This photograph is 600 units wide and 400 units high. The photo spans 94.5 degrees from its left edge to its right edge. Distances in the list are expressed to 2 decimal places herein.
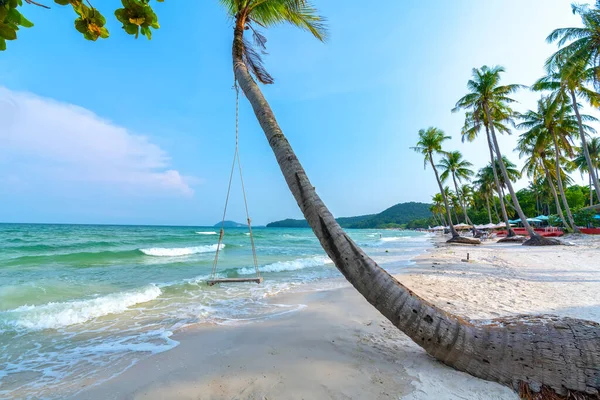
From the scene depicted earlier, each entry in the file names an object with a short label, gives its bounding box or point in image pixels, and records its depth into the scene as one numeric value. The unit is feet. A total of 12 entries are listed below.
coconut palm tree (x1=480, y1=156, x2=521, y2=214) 109.94
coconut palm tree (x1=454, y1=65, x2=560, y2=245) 57.62
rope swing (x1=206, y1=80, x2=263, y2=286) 18.71
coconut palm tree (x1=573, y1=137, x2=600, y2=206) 95.09
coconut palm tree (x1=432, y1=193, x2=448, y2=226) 173.06
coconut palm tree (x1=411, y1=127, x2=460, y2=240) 80.38
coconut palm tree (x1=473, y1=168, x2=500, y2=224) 126.17
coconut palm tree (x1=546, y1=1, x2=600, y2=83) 39.30
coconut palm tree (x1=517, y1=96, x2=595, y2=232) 63.12
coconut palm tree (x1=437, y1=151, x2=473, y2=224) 99.71
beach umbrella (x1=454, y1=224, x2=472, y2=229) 105.01
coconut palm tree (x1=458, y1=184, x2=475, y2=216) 167.19
